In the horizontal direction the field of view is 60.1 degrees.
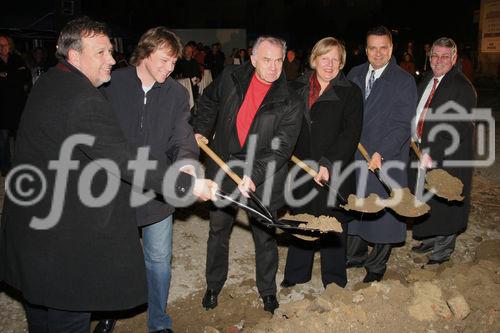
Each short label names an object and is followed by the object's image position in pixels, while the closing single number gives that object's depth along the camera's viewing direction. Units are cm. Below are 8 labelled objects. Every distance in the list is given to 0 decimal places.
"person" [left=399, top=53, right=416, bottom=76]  1246
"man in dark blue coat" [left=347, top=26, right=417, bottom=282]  368
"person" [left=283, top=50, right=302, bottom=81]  1242
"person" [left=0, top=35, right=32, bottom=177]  675
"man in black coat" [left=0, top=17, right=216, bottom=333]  208
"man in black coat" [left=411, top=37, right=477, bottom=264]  390
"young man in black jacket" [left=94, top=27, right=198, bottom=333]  276
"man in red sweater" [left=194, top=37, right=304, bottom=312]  323
